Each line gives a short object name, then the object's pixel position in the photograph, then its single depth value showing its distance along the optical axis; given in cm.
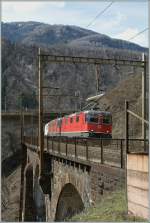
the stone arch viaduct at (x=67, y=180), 1443
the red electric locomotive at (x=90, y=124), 3281
